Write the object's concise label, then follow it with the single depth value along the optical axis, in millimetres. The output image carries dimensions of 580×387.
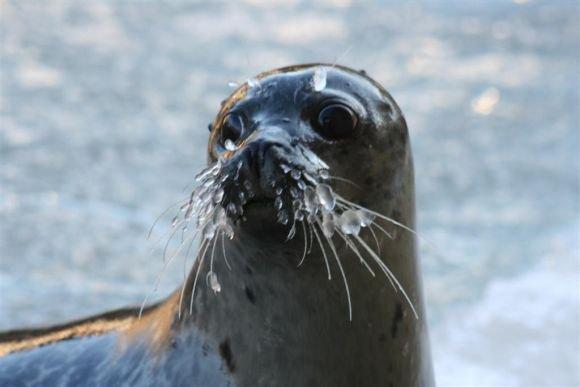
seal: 5336
